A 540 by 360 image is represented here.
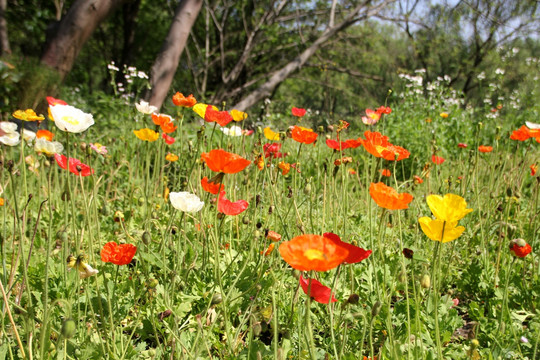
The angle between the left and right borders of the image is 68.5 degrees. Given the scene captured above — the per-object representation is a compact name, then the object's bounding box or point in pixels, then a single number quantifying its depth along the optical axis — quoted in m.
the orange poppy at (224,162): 1.02
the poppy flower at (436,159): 2.20
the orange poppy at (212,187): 1.18
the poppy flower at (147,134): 1.87
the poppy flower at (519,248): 1.16
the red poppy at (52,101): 1.59
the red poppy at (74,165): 1.35
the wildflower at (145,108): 1.91
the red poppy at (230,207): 1.20
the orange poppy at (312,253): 0.71
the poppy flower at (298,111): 1.93
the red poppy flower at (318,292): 0.95
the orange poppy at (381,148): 1.25
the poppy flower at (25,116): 1.46
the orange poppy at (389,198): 0.94
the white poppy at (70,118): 1.06
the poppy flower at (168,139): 2.15
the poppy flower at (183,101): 1.75
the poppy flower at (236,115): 1.77
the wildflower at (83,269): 0.95
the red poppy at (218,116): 1.46
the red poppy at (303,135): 1.50
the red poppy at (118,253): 1.08
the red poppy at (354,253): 0.88
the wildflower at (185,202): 1.13
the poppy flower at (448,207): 0.98
